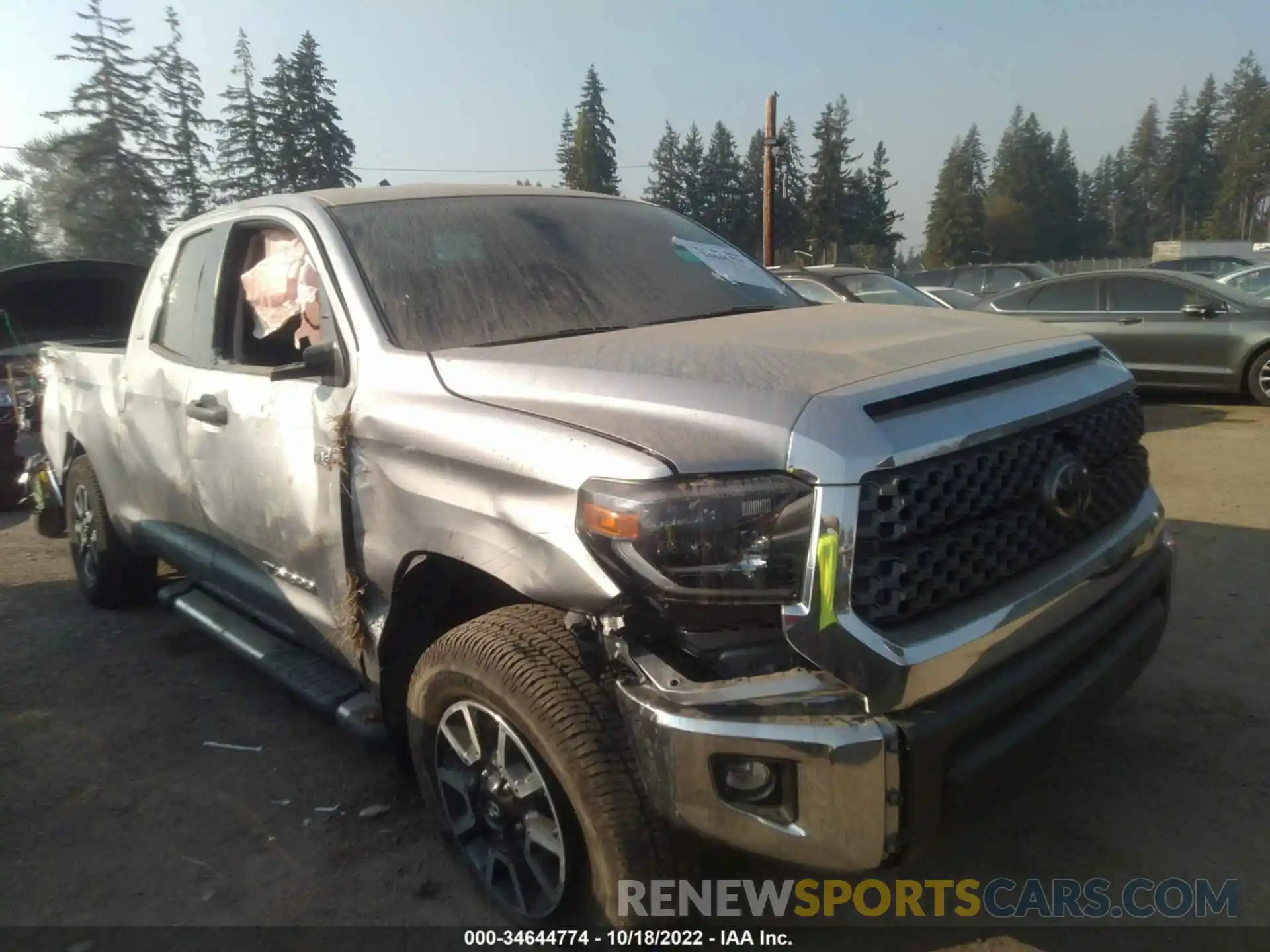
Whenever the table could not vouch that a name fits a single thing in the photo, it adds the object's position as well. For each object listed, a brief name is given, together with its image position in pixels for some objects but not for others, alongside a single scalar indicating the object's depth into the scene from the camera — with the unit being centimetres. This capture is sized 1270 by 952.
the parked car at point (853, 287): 909
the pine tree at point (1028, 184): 9169
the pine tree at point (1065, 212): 9688
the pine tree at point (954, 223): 8419
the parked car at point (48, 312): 821
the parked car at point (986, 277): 1956
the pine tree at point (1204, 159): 9319
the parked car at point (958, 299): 1205
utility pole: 2217
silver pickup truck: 198
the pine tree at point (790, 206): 6912
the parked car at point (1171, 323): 959
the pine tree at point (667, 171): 6644
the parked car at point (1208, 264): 1995
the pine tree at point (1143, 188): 9769
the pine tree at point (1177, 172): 9356
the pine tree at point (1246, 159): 8294
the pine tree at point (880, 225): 7694
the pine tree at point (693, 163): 6688
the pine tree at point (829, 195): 7512
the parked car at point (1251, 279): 1294
